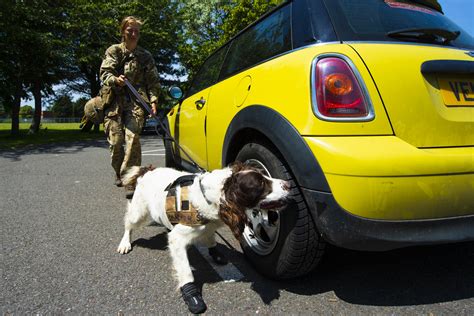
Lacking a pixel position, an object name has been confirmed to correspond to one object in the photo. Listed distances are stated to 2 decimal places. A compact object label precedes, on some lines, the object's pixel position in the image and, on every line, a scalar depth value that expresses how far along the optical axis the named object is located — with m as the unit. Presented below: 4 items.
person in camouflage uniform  4.38
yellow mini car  1.61
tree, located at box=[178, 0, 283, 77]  17.81
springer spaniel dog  1.81
